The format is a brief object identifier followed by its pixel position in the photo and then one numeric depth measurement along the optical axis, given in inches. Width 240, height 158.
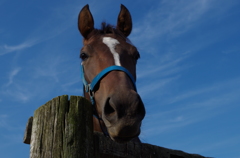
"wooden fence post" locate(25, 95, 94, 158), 81.8
